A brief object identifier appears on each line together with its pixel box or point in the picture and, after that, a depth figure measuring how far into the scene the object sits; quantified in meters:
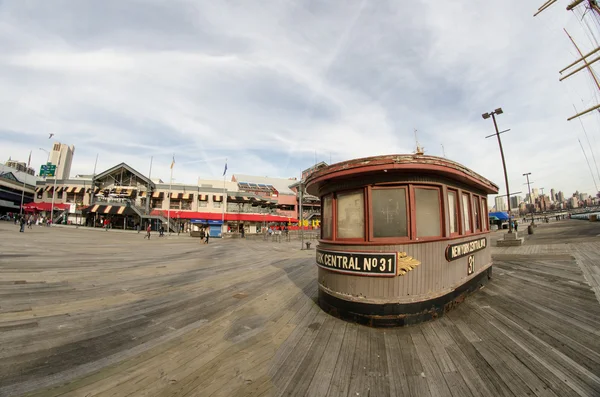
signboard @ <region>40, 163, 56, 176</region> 48.66
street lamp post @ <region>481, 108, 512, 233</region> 17.85
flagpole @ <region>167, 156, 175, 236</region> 41.85
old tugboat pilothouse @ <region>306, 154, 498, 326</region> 4.87
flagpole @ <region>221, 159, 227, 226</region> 47.24
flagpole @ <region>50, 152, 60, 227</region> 42.55
